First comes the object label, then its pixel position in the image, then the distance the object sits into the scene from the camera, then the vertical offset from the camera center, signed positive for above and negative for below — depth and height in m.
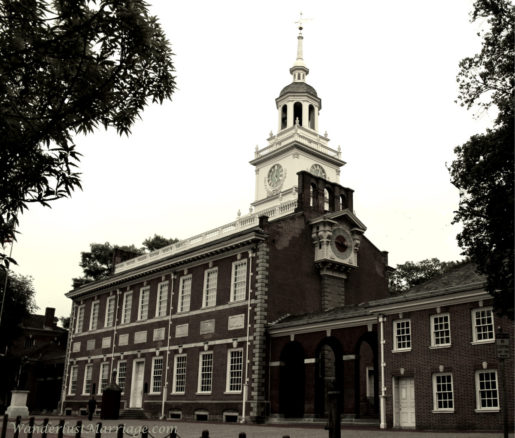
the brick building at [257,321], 30.67 +3.87
